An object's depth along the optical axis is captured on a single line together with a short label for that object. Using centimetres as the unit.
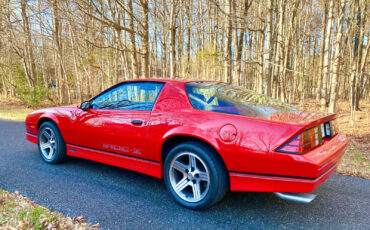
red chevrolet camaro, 211
